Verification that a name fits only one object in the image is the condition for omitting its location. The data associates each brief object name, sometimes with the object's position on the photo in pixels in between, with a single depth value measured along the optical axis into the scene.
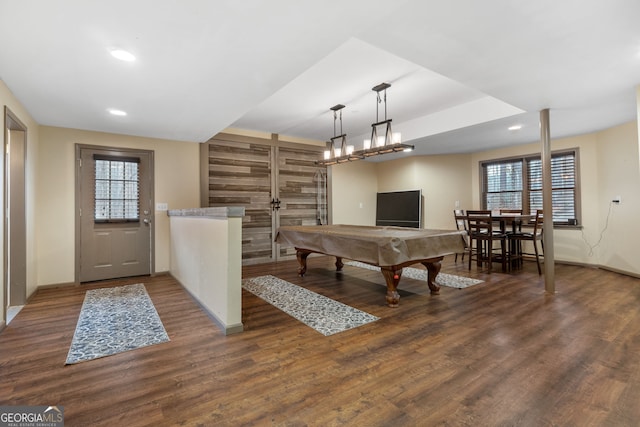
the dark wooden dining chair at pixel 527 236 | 4.68
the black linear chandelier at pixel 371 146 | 3.70
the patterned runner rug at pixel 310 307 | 2.71
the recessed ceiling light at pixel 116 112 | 3.50
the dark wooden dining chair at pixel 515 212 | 5.54
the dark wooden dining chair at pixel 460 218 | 5.40
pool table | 2.93
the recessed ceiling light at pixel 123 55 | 2.25
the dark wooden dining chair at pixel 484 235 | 4.77
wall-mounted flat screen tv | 6.86
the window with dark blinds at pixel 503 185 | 6.12
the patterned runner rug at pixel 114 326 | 2.28
